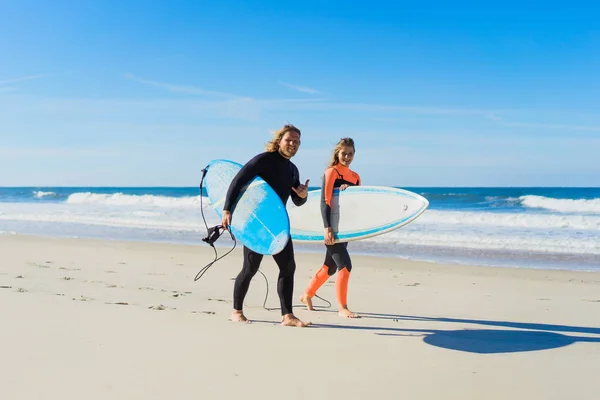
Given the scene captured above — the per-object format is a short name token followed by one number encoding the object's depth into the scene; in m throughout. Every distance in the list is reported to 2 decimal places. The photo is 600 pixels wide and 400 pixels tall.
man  4.20
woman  4.69
